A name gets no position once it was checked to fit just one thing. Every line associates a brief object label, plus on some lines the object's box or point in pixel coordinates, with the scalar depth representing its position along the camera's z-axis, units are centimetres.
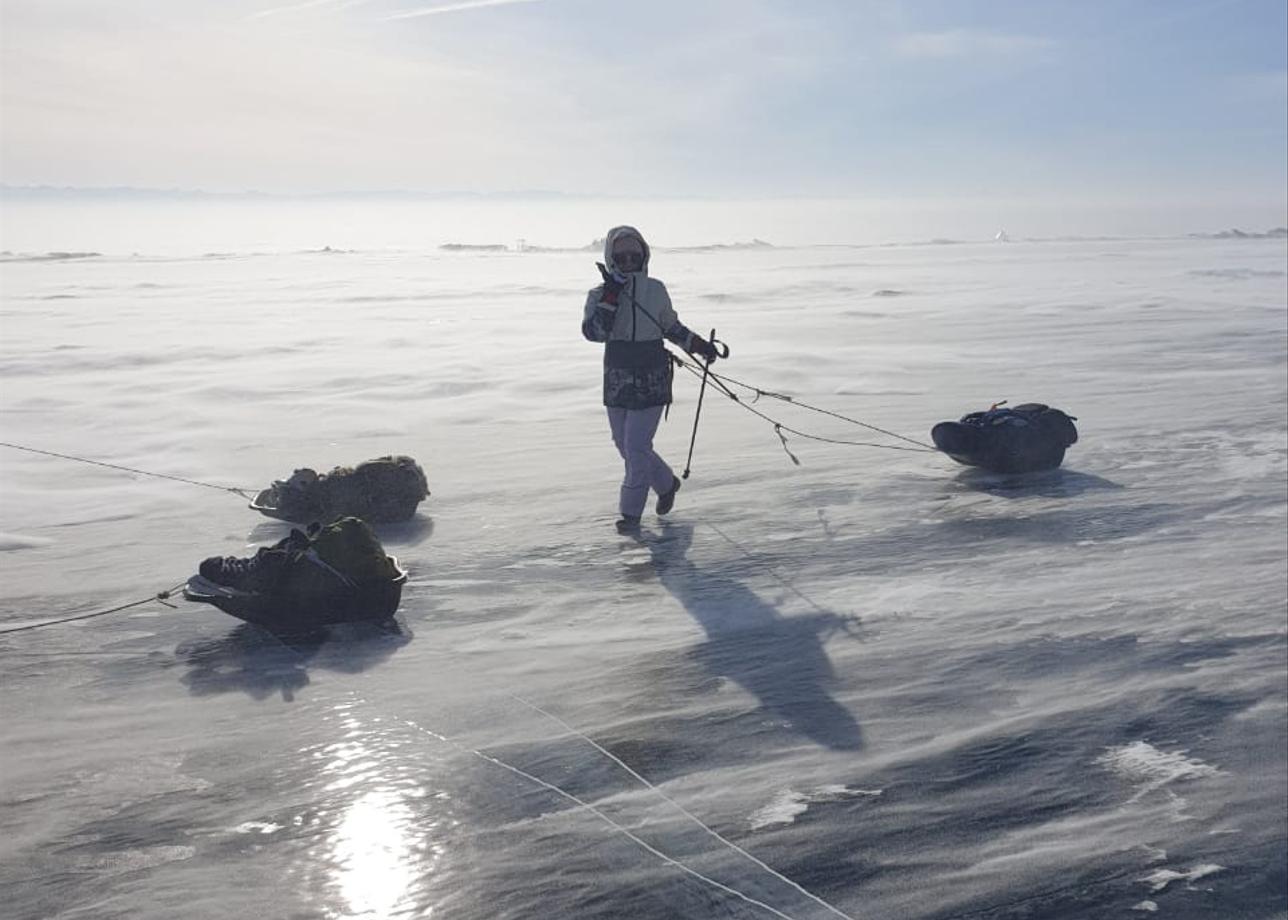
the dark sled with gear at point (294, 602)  478
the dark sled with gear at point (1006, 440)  799
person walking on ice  656
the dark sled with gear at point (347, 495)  672
